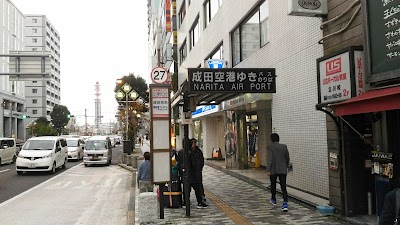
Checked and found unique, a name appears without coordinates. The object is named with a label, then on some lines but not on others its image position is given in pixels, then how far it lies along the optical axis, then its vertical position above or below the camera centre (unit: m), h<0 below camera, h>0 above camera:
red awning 5.01 +0.40
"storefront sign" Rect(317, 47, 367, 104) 6.74 +1.02
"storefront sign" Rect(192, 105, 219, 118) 18.89 +1.18
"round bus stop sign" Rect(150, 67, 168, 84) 9.86 +1.54
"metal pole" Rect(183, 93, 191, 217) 8.14 -0.89
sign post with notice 7.91 -0.04
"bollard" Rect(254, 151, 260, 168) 16.74 -1.44
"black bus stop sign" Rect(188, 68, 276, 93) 8.06 +1.15
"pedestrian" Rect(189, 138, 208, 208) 9.09 -1.03
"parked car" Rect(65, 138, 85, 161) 27.12 -1.15
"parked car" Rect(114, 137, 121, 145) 68.48 -1.40
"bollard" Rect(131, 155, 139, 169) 19.83 -1.60
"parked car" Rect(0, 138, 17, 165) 23.58 -1.06
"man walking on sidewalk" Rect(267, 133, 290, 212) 8.46 -0.70
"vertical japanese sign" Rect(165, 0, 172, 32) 39.09 +12.51
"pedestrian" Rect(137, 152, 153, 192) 9.89 -1.16
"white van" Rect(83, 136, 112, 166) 22.84 -1.13
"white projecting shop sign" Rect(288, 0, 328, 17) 7.81 +2.63
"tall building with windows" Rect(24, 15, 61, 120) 101.88 +19.31
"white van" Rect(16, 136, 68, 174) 17.56 -1.04
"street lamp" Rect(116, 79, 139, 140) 25.22 +2.82
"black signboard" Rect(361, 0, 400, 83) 5.86 +1.49
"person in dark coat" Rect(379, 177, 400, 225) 4.39 -0.97
